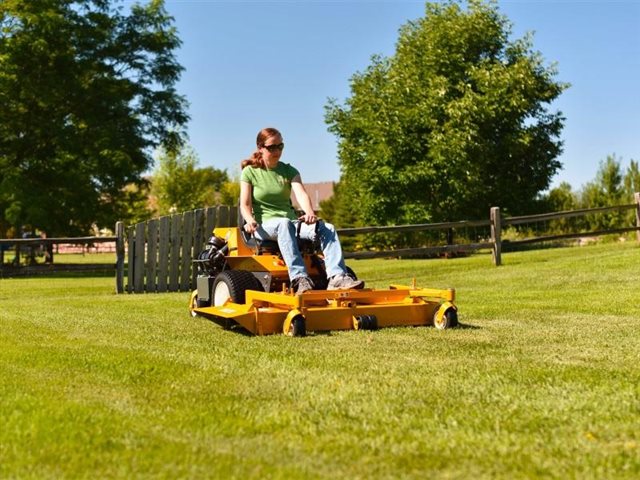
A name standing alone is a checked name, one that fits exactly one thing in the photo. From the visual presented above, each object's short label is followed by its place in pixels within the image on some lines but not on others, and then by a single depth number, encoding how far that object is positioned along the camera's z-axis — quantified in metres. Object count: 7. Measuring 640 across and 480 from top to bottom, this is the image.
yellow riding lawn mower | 5.88
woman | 6.38
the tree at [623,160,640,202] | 31.14
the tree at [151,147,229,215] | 55.69
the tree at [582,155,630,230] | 31.70
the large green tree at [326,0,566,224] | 30.00
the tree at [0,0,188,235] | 23.09
